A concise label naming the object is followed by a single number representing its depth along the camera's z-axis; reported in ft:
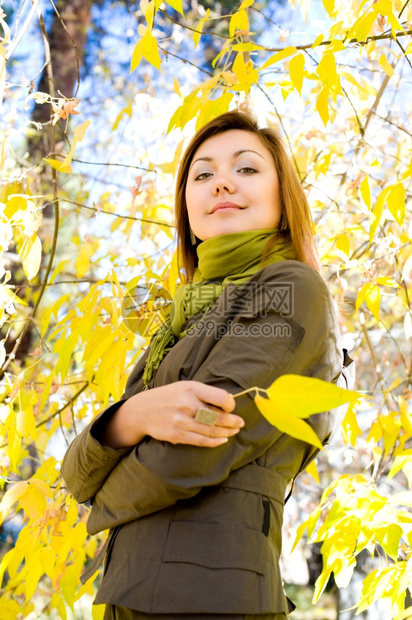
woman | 2.72
